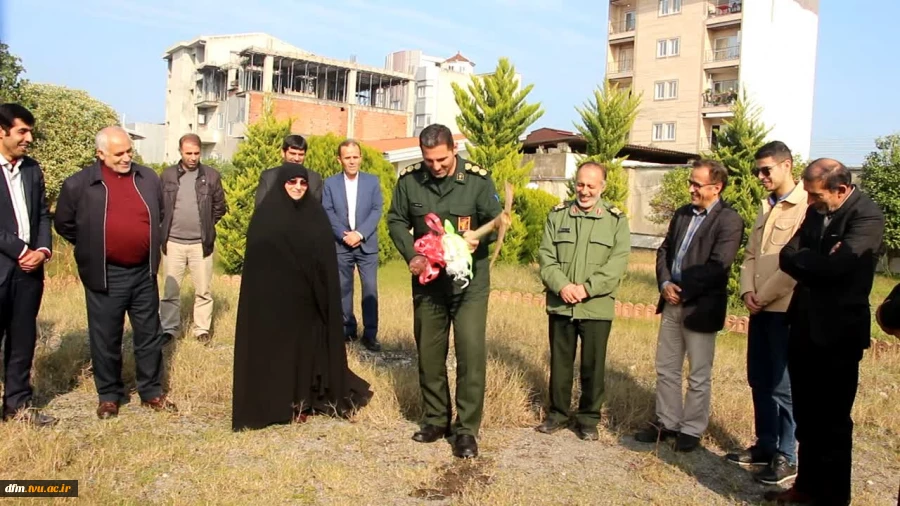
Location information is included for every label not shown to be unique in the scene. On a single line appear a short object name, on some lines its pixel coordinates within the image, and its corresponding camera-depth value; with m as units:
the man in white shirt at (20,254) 4.92
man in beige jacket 4.70
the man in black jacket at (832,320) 3.90
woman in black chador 5.24
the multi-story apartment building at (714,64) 40.66
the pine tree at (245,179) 14.62
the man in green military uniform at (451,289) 4.91
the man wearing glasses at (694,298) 5.01
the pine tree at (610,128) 15.58
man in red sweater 5.27
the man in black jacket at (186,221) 7.35
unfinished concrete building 50.03
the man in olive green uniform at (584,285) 5.28
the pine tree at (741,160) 11.98
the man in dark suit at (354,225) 7.70
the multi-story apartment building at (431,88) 55.84
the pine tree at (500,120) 18.20
